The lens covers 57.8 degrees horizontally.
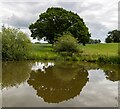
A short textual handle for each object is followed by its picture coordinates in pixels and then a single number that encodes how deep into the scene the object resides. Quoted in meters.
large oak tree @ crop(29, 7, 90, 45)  18.37
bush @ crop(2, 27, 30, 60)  13.63
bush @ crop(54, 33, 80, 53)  15.99
